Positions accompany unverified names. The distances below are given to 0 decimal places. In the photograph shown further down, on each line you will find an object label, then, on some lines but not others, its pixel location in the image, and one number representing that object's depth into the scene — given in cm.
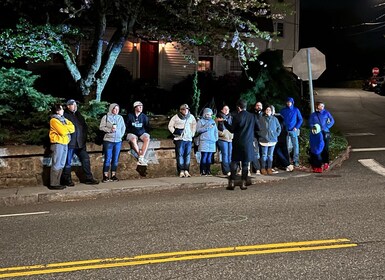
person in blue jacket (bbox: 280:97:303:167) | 1371
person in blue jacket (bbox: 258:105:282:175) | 1295
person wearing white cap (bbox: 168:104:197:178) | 1252
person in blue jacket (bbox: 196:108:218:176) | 1268
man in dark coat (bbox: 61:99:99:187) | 1138
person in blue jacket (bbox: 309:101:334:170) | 1357
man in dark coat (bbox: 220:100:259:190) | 1085
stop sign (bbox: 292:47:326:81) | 1566
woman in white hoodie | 1183
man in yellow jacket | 1103
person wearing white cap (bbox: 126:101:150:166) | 1237
